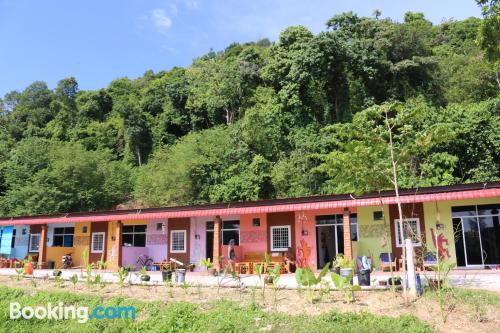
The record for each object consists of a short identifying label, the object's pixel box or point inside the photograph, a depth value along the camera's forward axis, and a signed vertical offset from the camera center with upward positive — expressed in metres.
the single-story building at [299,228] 15.73 +0.89
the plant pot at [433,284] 9.78 -0.87
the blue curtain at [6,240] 25.78 +0.77
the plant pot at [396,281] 10.59 -0.86
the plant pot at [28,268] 17.41 -0.60
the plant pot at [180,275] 13.24 -0.76
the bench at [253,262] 17.20 -0.53
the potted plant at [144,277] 13.56 -0.81
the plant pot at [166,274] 13.17 -0.73
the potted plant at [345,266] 10.79 -0.48
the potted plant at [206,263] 13.02 -0.39
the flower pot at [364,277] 10.97 -0.76
